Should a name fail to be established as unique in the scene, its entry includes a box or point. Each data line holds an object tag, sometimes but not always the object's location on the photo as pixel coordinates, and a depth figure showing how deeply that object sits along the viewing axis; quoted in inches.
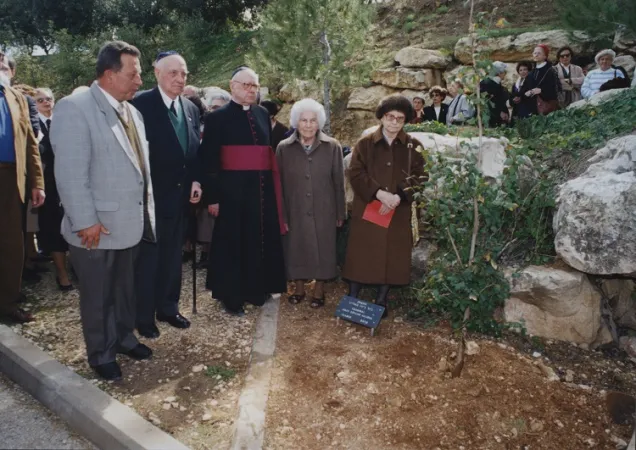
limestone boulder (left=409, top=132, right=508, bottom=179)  182.1
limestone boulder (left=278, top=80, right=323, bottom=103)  494.8
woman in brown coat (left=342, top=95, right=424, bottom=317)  174.9
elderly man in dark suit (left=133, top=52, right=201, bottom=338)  159.3
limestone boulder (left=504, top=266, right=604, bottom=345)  159.3
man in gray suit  125.9
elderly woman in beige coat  188.4
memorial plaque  167.2
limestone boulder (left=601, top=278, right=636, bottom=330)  172.7
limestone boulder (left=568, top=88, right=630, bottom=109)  242.5
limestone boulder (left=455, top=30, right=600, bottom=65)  398.6
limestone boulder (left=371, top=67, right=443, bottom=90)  482.9
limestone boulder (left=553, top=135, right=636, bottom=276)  147.8
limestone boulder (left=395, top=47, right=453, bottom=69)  481.1
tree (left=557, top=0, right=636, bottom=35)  328.8
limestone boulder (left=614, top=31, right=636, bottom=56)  367.6
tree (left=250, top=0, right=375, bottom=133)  429.7
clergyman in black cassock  178.5
